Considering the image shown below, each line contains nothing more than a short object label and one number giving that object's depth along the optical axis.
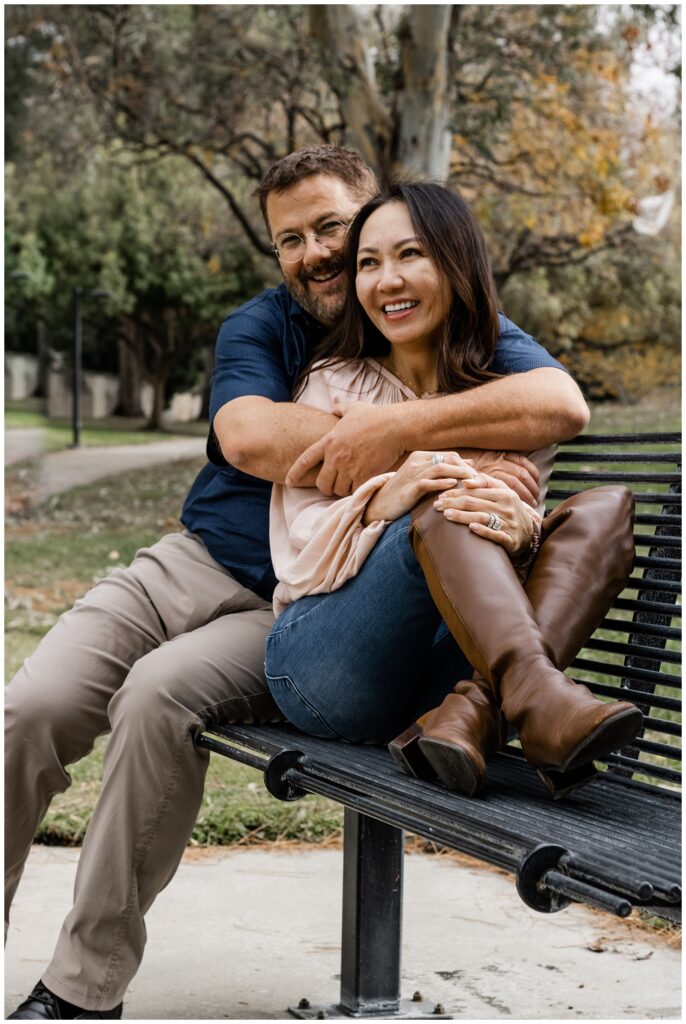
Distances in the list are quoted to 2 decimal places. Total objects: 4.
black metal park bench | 1.75
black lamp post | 21.64
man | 2.61
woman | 2.11
